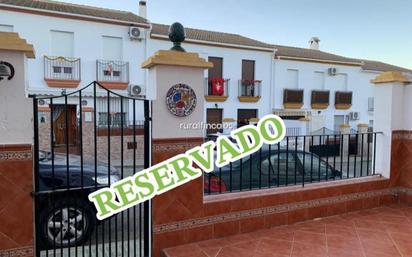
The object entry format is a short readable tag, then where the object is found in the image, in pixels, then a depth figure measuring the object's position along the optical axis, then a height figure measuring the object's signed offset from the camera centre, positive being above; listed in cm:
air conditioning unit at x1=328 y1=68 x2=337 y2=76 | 1959 +272
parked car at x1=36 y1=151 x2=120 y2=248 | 285 -94
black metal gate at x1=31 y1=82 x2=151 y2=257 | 265 -97
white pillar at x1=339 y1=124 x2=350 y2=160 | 1662 -84
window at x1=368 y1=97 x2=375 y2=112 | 2154 +69
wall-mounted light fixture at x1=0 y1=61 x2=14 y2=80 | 229 +30
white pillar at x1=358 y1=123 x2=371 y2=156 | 1731 -76
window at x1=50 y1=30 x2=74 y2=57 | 1309 +290
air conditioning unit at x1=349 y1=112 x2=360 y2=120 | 2108 -10
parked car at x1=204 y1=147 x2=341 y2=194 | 446 -92
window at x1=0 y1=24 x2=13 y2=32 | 1212 +329
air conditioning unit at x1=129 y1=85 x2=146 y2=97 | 1435 +99
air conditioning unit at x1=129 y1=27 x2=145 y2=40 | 1402 +361
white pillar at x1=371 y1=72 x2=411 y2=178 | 436 +4
